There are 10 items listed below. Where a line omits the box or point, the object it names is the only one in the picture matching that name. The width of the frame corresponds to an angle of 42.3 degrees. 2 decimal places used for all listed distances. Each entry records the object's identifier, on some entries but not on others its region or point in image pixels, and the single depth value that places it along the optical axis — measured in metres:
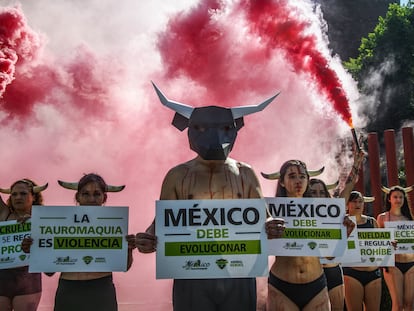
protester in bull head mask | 3.83
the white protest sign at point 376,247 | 5.97
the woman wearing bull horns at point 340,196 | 5.20
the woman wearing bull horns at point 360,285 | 5.88
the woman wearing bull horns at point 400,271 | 6.55
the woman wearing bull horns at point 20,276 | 4.96
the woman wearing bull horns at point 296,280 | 4.30
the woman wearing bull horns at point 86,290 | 4.16
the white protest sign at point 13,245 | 4.84
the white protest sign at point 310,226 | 4.42
